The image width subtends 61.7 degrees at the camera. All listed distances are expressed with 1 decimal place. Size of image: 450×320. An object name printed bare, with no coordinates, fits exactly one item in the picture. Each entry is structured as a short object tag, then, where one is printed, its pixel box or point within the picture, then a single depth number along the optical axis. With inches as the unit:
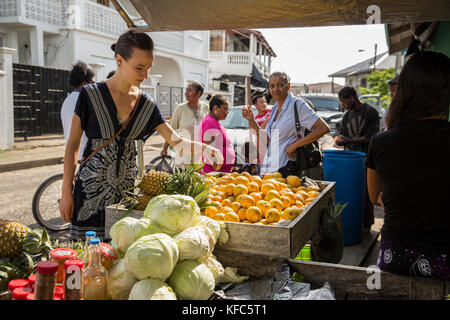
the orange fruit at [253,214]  97.3
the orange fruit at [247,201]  104.7
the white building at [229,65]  1151.0
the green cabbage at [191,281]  63.0
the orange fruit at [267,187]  117.7
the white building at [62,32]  563.2
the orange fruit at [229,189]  115.8
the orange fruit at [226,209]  96.5
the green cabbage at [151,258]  60.6
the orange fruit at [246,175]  131.9
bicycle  203.8
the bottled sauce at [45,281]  53.2
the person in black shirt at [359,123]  215.9
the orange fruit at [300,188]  125.9
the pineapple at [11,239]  70.7
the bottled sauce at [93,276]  60.0
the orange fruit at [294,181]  134.3
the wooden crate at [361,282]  71.0
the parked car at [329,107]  576.4
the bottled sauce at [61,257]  63.6
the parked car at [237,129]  290.6
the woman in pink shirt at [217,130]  209.5
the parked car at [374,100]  689.6
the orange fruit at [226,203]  107.4
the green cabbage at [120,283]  63.0
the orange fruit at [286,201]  107.2
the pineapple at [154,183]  98.9
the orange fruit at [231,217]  92.8
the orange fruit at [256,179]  126.6
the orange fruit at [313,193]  120.2
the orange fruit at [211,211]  94.9
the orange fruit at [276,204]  103.3
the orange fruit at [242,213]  100.2
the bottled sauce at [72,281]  56.2
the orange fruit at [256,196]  110.4
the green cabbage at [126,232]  70.4
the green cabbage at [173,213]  73.4
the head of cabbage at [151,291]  58.3
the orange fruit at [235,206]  102.7
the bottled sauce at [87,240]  61.7
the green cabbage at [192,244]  67.3
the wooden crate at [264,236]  83.6
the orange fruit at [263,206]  101.9
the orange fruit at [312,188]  126.0
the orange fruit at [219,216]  91.6
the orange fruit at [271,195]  110.2
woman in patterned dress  99.7
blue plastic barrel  191.2
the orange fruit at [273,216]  96.1
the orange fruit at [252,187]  117.6
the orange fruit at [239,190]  114.2
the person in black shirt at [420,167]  70.9
